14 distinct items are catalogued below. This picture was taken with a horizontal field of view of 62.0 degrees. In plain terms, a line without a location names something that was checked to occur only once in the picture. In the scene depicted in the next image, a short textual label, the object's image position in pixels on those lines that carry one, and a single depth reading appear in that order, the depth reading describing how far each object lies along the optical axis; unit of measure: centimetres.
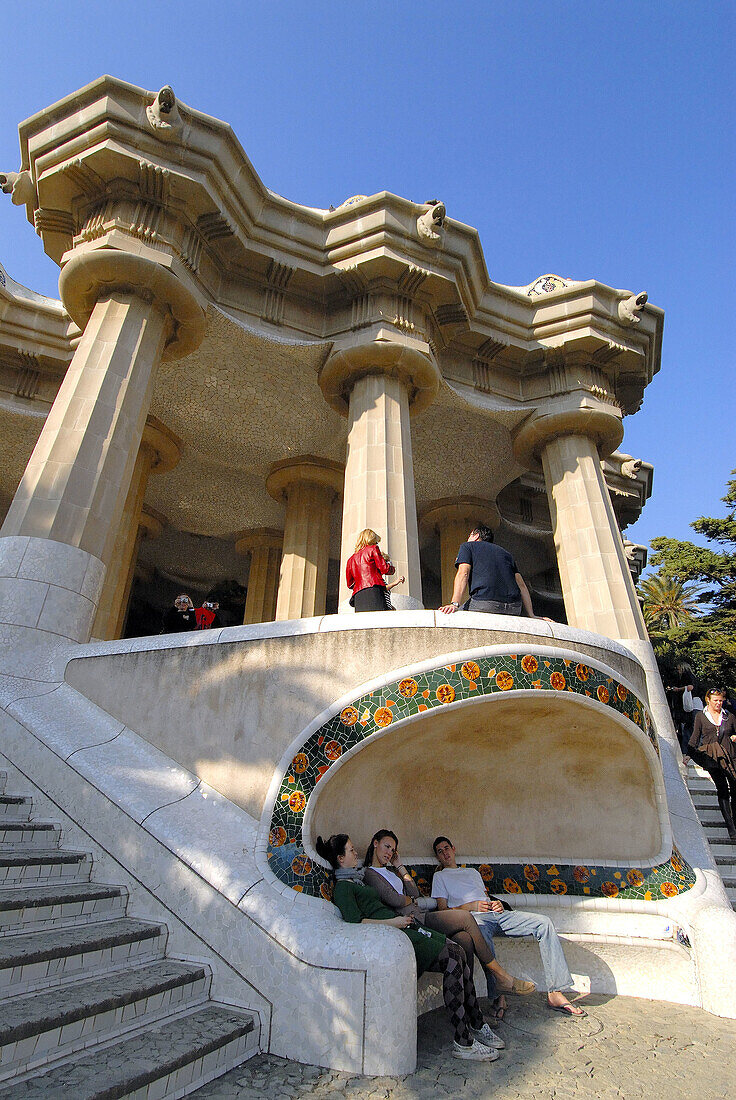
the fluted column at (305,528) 1347
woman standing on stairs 747
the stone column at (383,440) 952
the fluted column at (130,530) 1198
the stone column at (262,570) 1616
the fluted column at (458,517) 1617
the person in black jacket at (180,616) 940
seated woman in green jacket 369
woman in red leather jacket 623
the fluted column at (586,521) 1102
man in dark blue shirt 602
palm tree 3844
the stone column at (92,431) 719
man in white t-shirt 459
